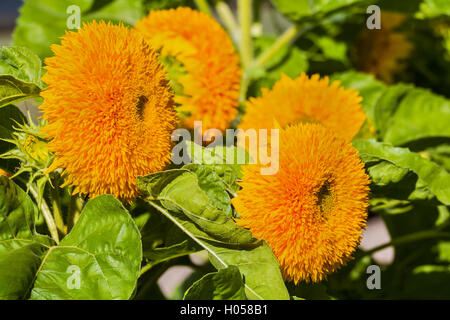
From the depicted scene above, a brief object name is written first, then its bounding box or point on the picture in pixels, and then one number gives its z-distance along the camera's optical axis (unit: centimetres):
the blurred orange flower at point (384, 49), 137
